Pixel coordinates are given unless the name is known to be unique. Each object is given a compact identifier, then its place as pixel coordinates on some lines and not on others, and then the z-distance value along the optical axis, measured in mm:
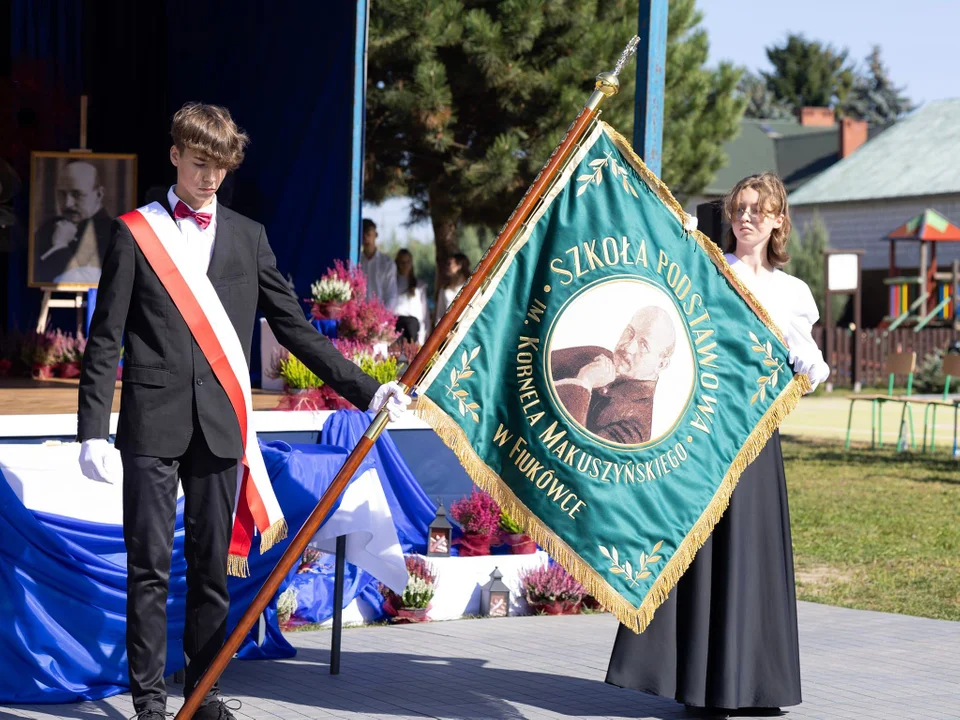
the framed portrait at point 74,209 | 12633
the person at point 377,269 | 13445
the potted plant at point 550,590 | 7051
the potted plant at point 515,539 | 7188
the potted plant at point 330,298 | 8570
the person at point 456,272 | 13891
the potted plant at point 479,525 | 7125
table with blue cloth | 4809
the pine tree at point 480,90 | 17094
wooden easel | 12484
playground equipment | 31594
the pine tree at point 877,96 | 89312
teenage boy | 4098
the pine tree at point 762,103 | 86000
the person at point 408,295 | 14016
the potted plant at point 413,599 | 6746
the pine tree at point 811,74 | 86188
